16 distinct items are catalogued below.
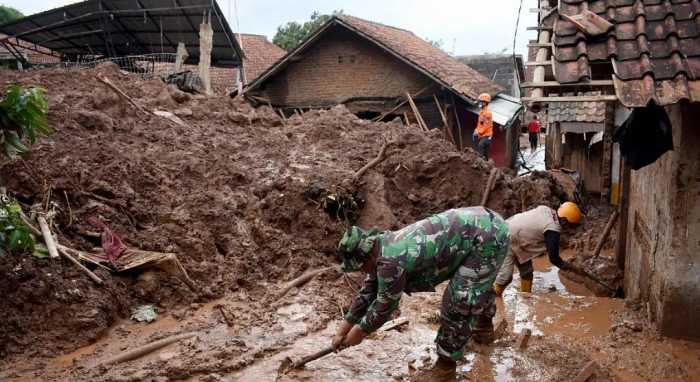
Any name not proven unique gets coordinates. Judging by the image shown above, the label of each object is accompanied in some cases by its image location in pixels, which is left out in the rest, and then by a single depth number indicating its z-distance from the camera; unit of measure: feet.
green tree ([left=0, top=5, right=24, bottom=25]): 81.91
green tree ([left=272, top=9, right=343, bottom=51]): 109.19
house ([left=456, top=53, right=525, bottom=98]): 106.22
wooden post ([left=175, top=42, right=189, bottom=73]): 43.73
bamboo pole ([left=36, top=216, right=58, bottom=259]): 15.89
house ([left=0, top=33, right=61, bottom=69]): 50.11
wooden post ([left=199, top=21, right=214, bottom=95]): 41.09
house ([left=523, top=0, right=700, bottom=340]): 12.18
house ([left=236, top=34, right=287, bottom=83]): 71.15
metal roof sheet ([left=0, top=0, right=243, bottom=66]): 46.96
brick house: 49.03
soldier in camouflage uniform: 12.14
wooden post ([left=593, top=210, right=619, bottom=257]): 26.55
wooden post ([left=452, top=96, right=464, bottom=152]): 49.64
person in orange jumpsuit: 42.34
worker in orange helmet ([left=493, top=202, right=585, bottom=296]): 18.97
